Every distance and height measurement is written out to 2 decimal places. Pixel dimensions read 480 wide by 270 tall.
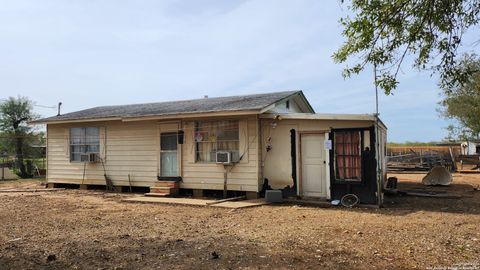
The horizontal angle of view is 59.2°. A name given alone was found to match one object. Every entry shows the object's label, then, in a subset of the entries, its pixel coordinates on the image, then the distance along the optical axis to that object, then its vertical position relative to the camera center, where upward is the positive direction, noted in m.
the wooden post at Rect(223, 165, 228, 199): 12.11 -0.79
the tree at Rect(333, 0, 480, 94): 6.48 +1.94
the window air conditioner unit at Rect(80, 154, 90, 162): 14.74 -0.09
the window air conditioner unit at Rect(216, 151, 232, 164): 11.94 -0.12
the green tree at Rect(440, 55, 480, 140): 29.30 +3.33
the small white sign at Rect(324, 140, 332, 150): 10.85 +0.18
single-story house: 10.74 +0.17
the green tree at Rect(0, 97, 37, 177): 24.66 +2.25
